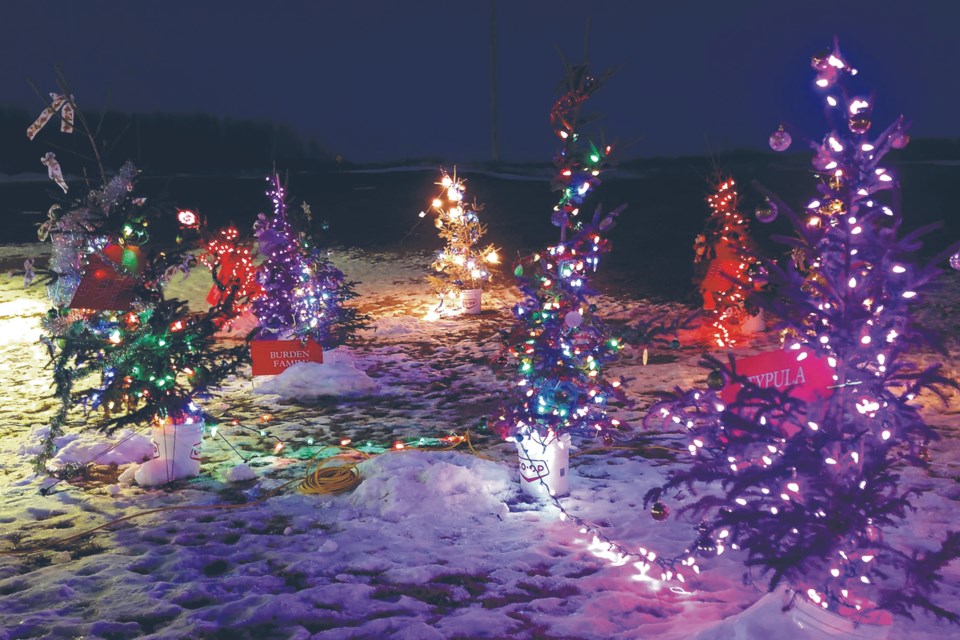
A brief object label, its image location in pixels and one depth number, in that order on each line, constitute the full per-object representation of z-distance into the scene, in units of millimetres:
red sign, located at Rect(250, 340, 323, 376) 9586
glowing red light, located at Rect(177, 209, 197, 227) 10912
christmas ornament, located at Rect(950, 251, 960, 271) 3811
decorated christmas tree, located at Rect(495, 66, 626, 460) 6348
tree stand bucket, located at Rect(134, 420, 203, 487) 7293
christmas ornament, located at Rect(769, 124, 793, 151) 4383
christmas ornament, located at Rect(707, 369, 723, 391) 4180
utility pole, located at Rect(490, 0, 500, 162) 26389
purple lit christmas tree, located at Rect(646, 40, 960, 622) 3811
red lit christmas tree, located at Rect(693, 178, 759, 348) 12070
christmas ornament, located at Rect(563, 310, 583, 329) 6242
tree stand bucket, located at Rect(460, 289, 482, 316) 15547
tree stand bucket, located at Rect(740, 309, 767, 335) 12812
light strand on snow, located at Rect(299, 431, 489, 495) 7074
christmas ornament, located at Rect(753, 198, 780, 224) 4845
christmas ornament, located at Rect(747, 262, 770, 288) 3961
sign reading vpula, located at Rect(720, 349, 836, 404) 4121
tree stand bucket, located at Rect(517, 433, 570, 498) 6660
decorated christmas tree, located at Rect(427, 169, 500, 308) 15375
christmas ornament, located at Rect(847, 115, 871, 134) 3730
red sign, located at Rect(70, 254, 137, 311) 6715
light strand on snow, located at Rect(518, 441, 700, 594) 5242
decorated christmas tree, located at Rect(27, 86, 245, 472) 6934
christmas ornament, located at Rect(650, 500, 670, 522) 5089
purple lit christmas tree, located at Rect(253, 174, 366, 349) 11672
